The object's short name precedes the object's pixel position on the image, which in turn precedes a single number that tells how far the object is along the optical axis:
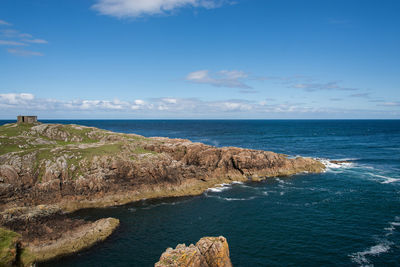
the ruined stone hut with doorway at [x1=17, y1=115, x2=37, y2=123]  76.56
